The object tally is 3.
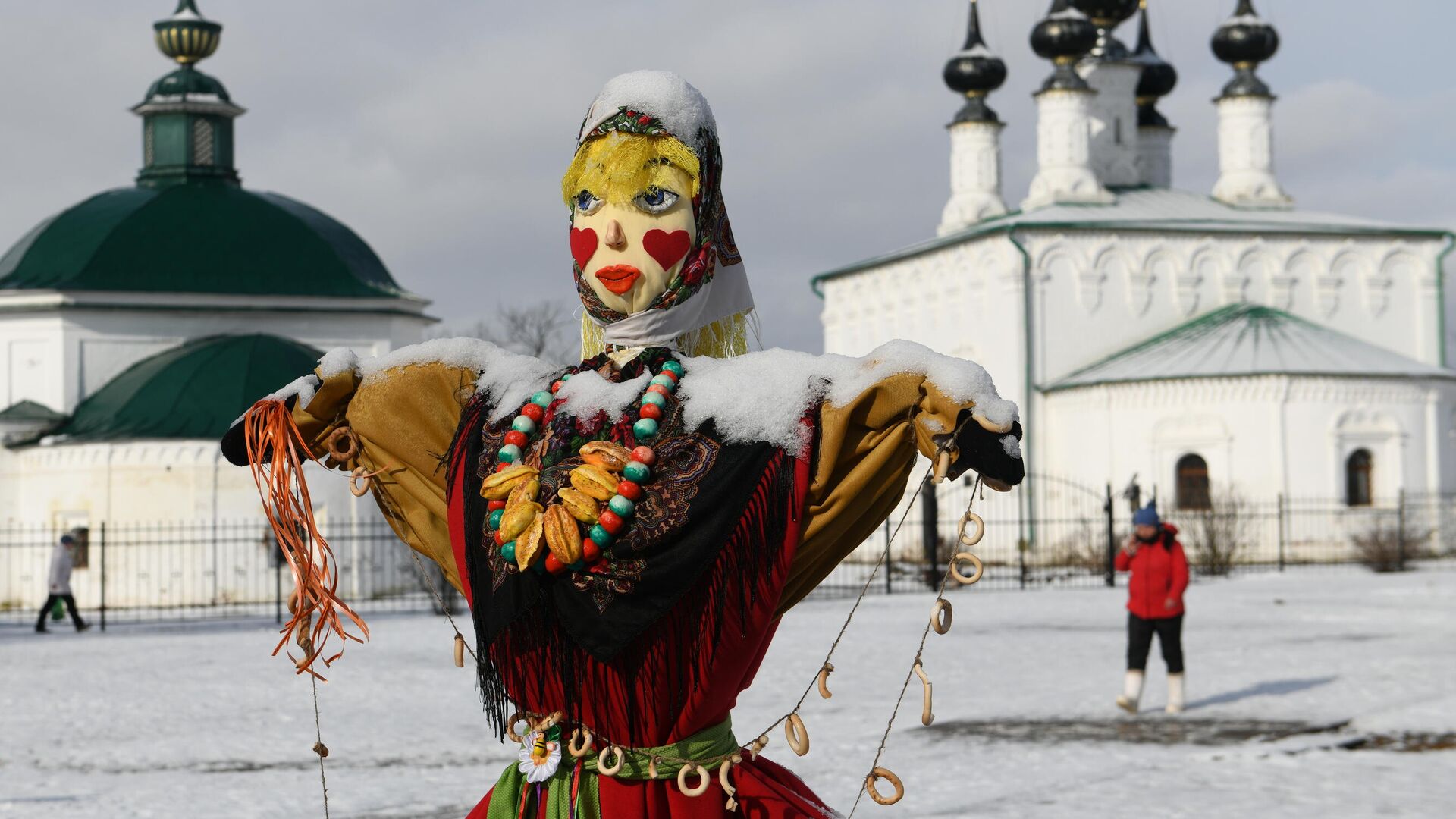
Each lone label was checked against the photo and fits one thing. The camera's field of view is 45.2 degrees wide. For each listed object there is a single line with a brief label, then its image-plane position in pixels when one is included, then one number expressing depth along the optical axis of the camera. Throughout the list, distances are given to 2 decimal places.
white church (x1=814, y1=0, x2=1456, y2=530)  36.78
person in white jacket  21.03
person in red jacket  11.71
